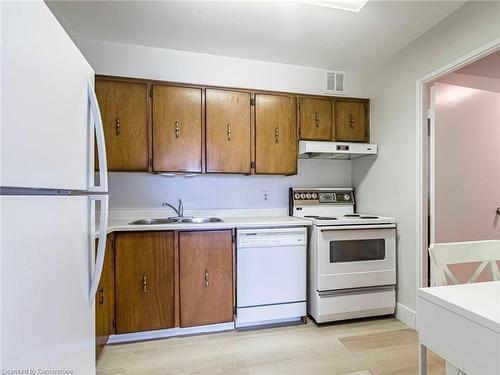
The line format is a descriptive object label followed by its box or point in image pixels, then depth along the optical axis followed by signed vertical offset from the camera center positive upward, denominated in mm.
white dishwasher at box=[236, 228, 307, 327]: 2199 -753
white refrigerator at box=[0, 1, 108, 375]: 540 -17
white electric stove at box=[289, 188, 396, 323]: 2275 -711
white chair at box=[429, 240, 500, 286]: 1289 -353
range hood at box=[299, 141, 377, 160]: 2547 +386
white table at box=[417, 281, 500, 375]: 757 -447
